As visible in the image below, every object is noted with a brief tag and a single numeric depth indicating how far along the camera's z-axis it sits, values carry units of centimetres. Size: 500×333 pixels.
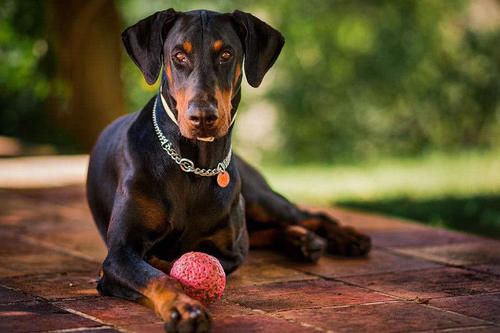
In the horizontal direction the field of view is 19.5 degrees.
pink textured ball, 597
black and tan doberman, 629
